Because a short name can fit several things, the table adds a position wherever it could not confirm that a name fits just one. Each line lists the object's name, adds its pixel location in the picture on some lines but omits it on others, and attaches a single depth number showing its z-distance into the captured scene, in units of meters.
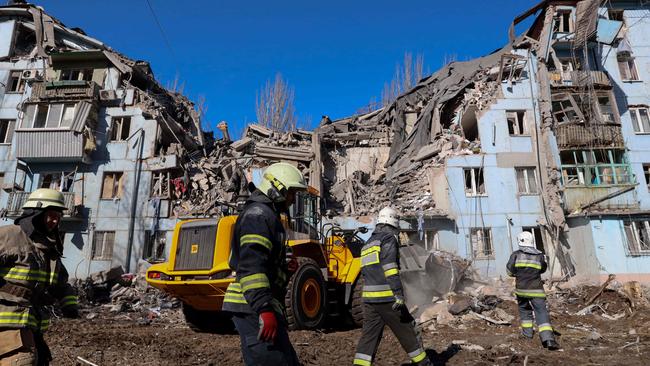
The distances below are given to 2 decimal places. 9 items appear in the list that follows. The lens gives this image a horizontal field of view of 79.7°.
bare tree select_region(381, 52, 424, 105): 32.19
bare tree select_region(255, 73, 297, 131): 31.61
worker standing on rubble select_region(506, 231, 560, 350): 6.15
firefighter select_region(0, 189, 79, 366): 2.52
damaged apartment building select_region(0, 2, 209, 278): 18.06
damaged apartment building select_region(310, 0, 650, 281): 17.00
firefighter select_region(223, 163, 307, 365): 2.38
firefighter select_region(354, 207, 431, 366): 4.16
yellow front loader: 6.56
